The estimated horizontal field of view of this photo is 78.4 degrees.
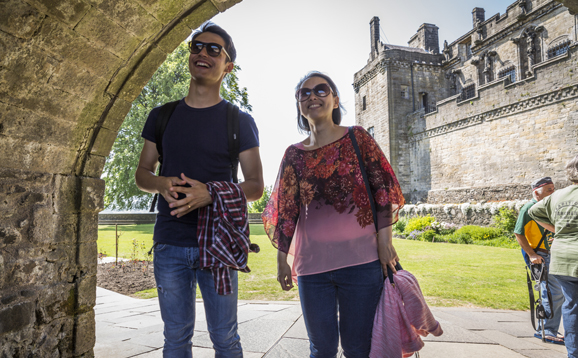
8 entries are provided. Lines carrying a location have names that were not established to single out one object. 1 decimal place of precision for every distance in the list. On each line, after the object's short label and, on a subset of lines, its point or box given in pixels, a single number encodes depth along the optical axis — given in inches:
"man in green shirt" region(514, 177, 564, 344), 153.4
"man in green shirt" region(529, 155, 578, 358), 117.5
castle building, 639.8
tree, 762.8
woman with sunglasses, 77.4
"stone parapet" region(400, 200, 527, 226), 589.4
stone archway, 88.3
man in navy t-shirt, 73.7
